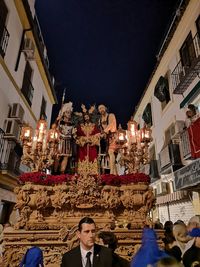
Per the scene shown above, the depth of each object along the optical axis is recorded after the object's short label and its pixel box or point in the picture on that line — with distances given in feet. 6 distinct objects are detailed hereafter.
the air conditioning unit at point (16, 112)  38.81
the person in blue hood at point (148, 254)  6.16
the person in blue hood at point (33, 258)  10.80
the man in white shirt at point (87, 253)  7.89
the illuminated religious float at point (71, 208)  17.80
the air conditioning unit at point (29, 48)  45.11
